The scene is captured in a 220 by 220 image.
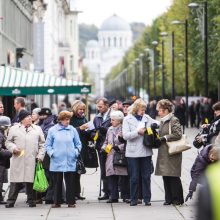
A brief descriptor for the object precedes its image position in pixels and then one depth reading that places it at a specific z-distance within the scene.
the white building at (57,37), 77.25
